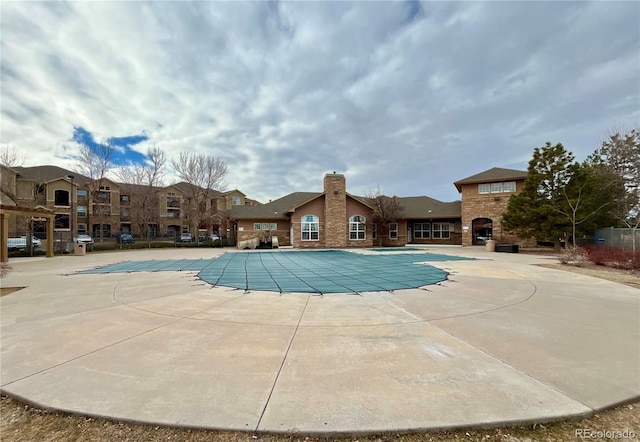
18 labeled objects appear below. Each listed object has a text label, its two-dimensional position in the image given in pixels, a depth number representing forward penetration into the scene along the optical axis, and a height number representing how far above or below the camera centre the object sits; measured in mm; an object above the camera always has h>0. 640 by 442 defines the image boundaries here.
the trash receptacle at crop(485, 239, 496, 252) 21884 -1543
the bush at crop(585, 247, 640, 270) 11328 -1466
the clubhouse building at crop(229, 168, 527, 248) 25328 +1026
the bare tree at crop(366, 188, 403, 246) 28969 +1755
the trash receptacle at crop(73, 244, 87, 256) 21828 -1220
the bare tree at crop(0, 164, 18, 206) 22875 +4516
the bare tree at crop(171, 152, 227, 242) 31812 +6764
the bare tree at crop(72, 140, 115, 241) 31453 +8377
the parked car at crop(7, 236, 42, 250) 22828 -762
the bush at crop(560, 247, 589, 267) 13208 -1610
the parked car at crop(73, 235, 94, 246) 33600 -545
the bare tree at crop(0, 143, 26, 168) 23281 +6747
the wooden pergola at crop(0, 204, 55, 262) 15805 +1285
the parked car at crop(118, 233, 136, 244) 36459 -716
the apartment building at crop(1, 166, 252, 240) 31094 +4045
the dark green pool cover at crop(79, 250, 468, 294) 8102 -1671
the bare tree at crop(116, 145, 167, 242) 33969 +6531
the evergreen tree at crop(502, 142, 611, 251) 19188 +2006
